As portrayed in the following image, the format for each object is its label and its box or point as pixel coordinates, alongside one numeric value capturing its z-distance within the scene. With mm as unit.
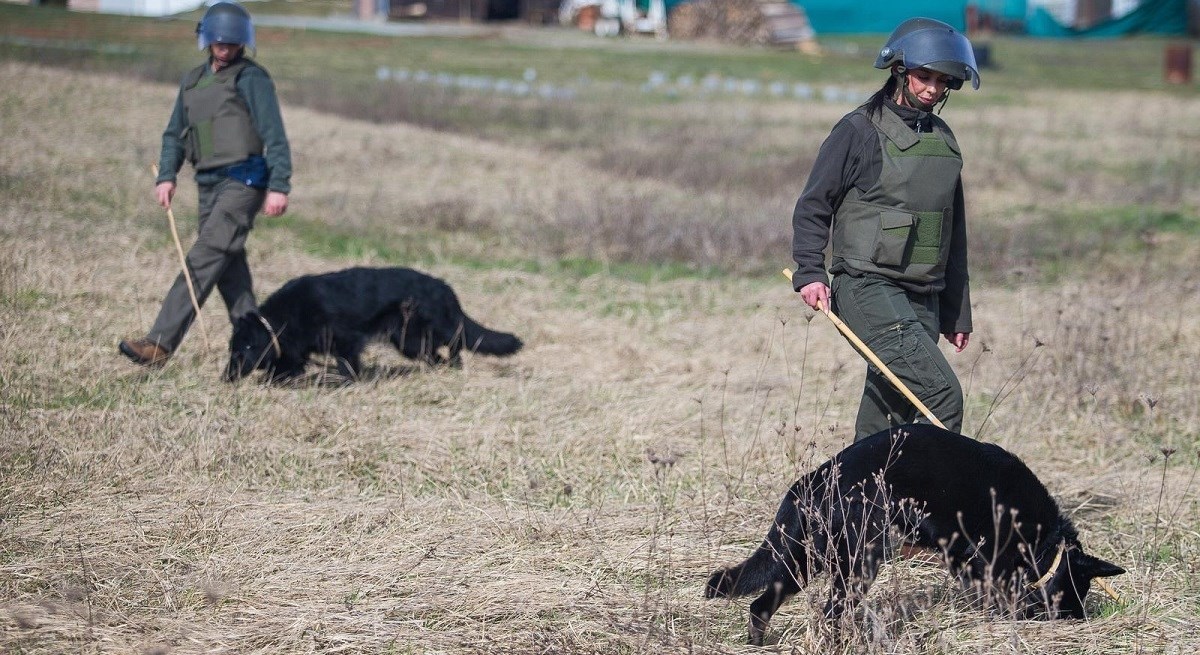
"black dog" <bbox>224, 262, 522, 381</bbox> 13437
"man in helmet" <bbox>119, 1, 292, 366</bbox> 13461
